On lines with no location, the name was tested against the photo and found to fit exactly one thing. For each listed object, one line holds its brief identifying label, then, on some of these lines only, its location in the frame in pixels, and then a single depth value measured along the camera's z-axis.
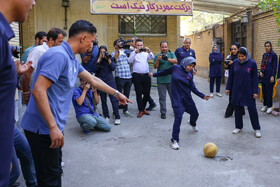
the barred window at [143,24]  13.15
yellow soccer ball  4.91
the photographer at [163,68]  7.83
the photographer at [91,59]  7.48
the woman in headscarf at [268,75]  8.11
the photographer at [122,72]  7.92
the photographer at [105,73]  7.30
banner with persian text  10.05
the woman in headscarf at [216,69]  11.18
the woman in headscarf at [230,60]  7.82
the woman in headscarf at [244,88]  6.19
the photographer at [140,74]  8.04
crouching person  6.21
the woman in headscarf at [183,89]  5.82
